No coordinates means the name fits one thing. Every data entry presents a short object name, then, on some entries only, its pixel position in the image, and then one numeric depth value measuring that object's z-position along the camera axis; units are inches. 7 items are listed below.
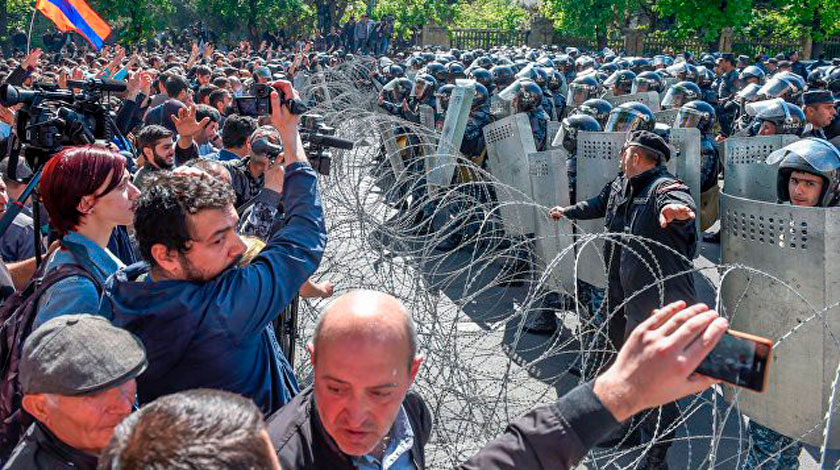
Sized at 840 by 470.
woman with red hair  111.0
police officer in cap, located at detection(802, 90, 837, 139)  327.9
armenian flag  485.1
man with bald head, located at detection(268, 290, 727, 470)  57.5
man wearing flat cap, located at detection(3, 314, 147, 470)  76.0
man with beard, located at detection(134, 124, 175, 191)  210.2
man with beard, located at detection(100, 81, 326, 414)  91.7
